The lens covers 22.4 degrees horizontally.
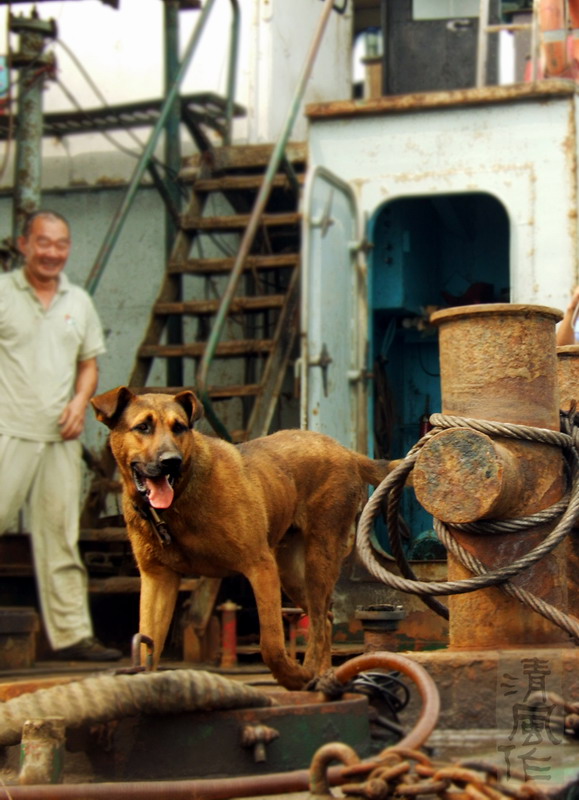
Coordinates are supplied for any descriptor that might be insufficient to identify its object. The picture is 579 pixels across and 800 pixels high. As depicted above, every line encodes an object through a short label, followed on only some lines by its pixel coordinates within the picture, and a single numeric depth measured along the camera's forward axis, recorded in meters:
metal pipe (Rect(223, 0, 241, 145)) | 11.69
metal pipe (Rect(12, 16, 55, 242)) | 10.69
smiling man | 8.86
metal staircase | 10.30
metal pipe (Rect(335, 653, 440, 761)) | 3.73
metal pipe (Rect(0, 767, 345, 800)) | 3.70
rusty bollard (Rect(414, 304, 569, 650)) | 5.12
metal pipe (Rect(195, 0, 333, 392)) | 8.97
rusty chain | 3.29
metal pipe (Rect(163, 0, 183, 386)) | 11.80
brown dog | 5.65
